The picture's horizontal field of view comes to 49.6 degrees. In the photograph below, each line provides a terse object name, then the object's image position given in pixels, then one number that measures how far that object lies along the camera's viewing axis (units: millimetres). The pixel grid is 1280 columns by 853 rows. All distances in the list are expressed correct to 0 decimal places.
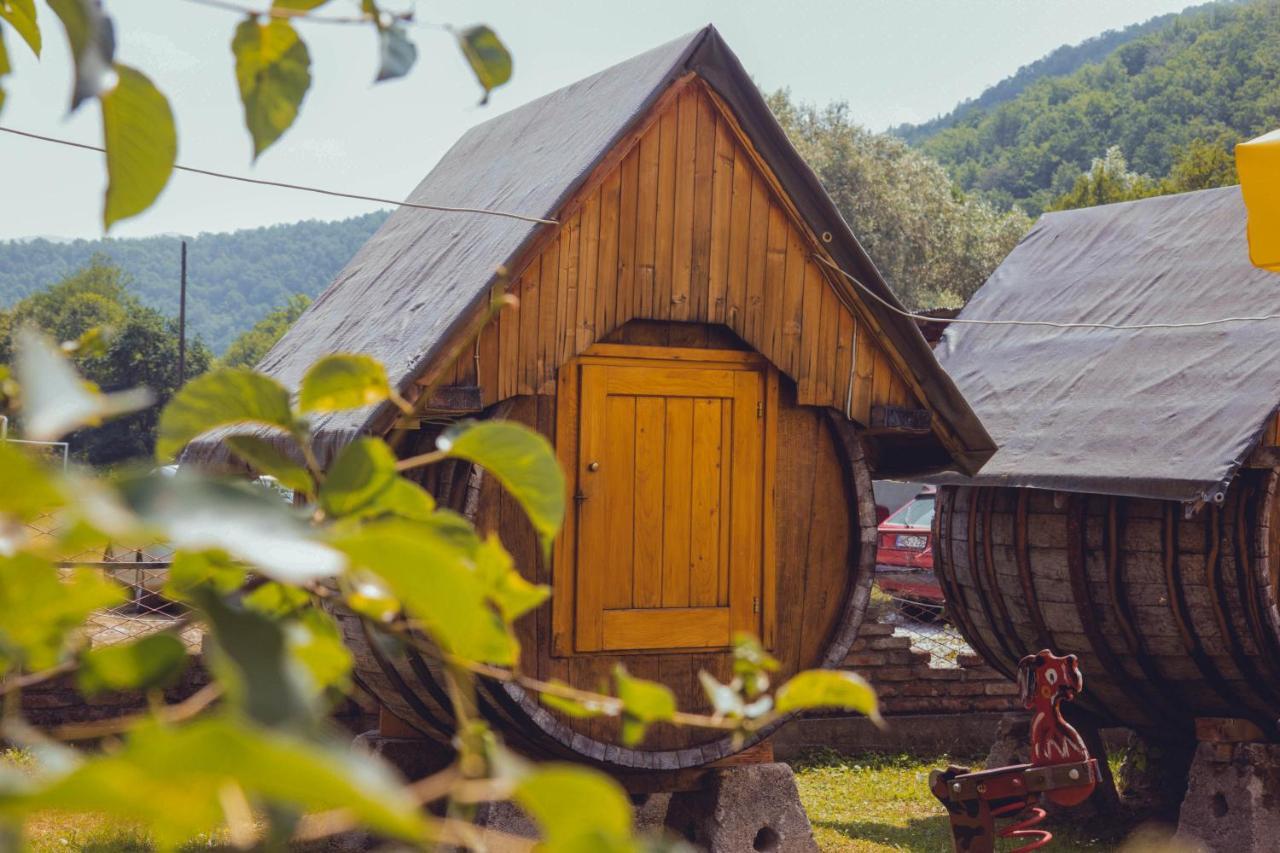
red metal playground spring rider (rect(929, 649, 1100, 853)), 5336
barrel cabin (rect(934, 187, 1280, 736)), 6965
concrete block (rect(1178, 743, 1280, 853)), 7262
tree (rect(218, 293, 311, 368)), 81125
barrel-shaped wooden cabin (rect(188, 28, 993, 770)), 5918
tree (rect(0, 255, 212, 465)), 49188
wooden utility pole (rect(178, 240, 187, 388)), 43469
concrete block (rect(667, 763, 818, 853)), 6488
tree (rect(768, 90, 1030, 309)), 38688
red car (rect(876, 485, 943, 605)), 17312
